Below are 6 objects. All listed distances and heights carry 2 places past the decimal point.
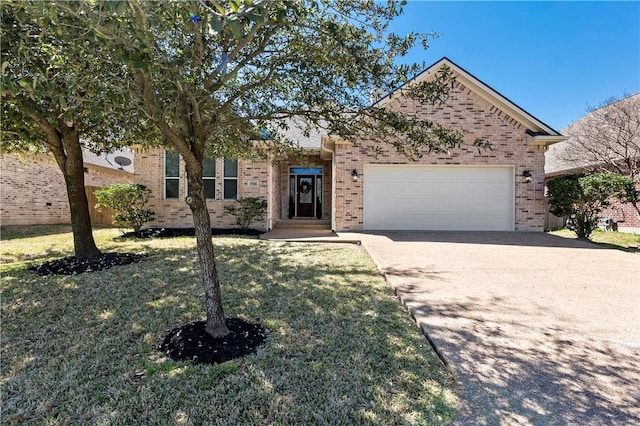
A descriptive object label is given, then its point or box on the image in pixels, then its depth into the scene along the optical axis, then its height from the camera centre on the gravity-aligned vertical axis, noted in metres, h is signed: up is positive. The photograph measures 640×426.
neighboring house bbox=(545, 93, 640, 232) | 13.22 +2.27
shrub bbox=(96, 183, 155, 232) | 11.44 +0.11
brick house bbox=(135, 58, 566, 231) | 11.62 +1.16
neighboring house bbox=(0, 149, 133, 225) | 13.29 +0.64
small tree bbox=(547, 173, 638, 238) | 9.87 +0.46
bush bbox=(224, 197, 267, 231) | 12.30 -0.11
